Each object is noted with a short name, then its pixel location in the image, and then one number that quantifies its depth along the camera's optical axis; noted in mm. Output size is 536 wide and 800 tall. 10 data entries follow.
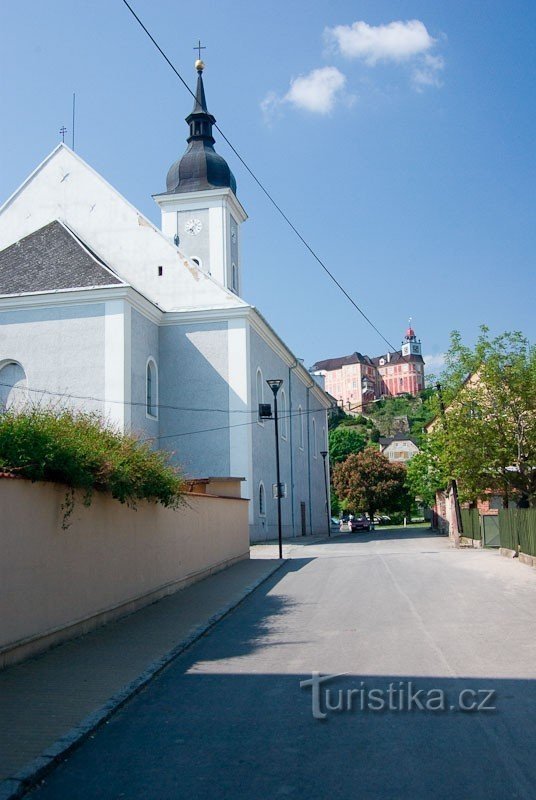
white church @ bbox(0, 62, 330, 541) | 30859
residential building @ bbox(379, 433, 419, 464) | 125688
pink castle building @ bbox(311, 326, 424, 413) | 175050
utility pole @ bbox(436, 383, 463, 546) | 34809
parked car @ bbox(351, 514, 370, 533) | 62094
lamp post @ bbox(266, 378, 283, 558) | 27122
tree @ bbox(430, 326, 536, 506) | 28812
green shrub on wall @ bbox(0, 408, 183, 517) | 9391
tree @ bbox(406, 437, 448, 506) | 32438
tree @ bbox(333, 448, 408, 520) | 78062
